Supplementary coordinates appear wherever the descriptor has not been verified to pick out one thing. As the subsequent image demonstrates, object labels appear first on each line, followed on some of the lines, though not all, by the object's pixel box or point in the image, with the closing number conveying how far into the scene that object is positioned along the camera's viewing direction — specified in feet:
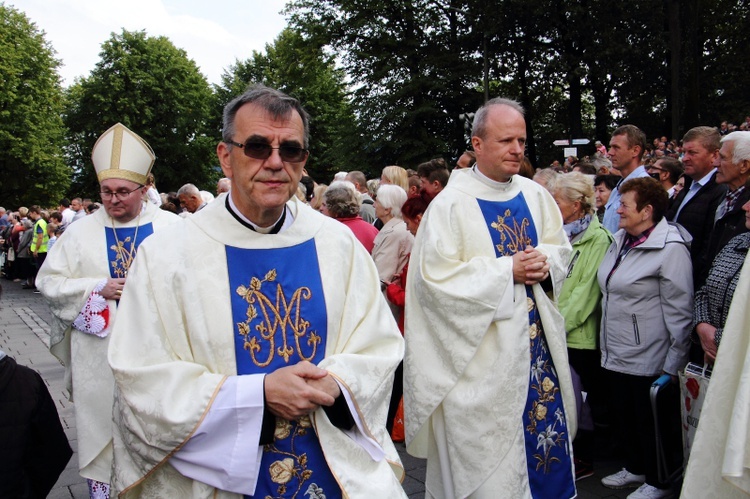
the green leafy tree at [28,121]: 116.16
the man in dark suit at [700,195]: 16.11
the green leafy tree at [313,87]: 97.96
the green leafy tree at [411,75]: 90.53
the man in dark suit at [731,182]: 14.01
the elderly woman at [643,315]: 14.29
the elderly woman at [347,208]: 19.12
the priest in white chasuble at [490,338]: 12.09
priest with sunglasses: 7.06
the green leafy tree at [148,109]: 126.21
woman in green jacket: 16.19
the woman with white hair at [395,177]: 23.83
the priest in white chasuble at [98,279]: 12.84
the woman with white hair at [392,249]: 18.43
